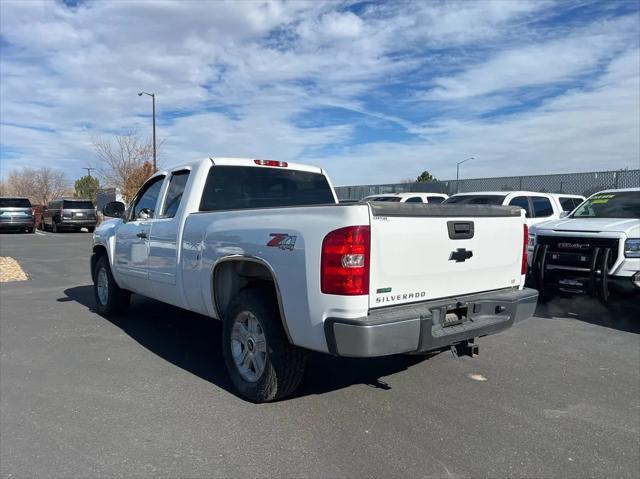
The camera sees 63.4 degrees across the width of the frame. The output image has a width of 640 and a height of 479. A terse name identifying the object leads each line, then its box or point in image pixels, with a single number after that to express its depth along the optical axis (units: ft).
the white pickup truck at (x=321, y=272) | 10.65
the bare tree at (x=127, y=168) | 116.16
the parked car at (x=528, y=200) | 36.09
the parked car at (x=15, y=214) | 80.84
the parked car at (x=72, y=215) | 84.23
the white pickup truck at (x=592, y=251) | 21.95
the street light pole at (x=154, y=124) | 99.52
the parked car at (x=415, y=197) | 58.27
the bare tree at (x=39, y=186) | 225.56
